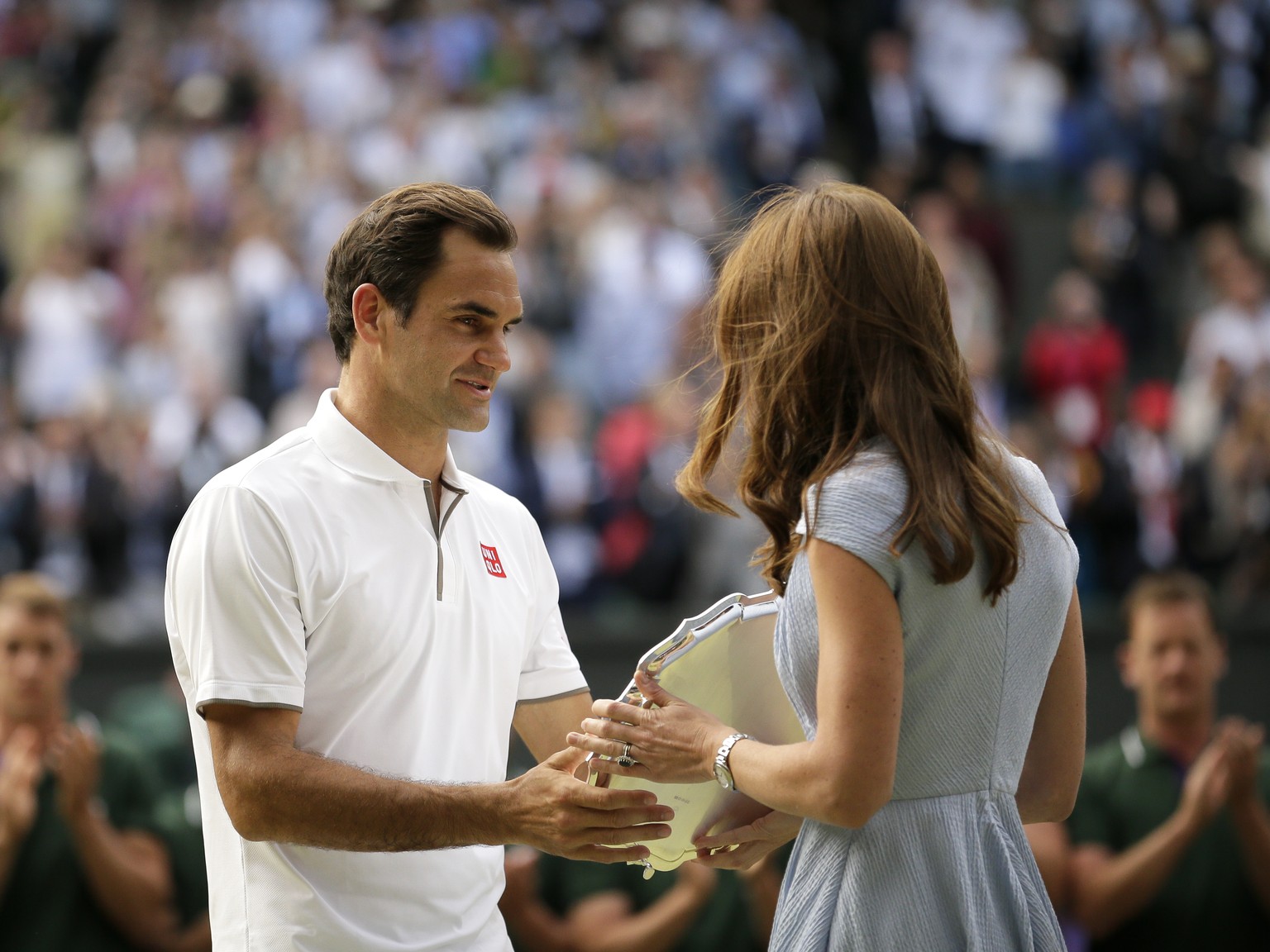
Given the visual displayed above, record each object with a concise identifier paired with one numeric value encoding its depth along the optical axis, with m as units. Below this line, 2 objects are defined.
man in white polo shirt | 4.78
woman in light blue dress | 4.11
